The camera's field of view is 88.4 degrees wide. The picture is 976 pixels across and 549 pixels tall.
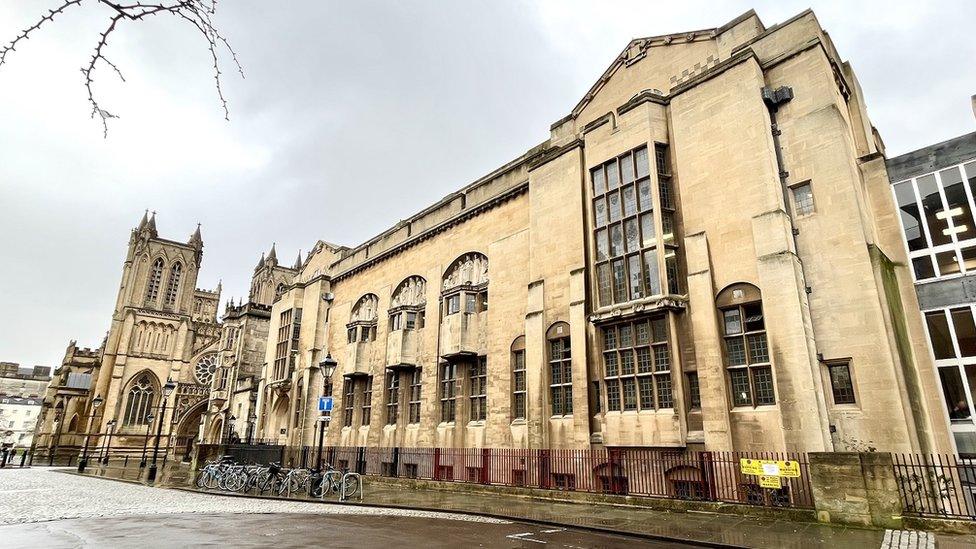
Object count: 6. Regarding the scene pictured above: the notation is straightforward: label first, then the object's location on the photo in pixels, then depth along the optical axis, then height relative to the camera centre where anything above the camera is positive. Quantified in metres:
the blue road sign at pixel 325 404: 17.60 +0.84
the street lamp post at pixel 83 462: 32.38 -2.18
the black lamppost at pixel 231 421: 39.94 +0.56
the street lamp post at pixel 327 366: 18.47 +2.25
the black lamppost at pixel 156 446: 23.35 -1.08
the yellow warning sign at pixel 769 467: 11.23 -0.76
